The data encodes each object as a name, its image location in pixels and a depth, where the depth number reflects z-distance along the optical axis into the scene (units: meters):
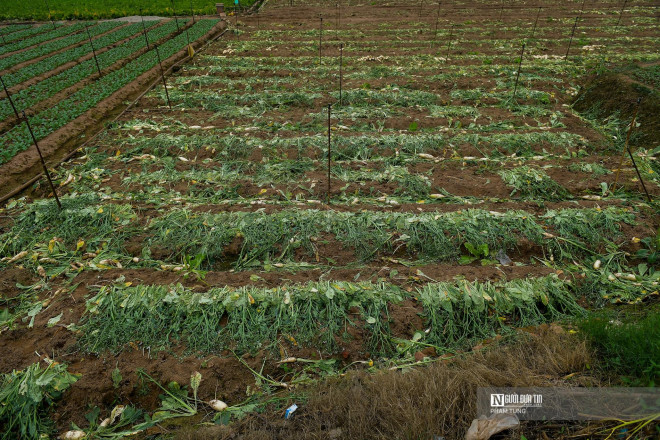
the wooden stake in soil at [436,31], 14.00
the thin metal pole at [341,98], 8.46
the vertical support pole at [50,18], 19.49
